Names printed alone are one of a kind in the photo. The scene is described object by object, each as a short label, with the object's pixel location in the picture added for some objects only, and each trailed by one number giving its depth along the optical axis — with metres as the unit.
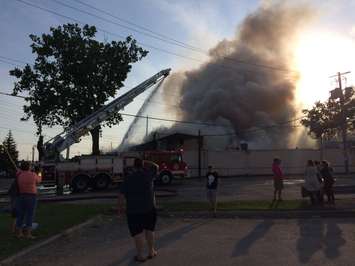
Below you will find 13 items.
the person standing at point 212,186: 13.47
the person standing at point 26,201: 9.26
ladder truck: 26.14
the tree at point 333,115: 45.38
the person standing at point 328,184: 15.01
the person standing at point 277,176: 15.90
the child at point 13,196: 9.58
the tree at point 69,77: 41.62
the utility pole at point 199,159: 42.04
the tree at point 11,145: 75.65
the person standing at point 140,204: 6.99
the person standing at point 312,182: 14.56
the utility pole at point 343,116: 41.62
